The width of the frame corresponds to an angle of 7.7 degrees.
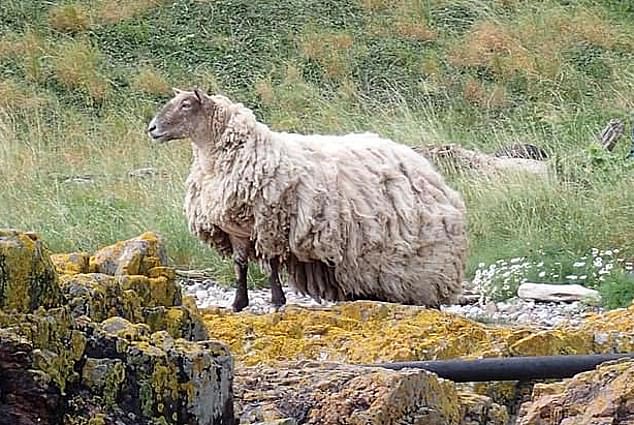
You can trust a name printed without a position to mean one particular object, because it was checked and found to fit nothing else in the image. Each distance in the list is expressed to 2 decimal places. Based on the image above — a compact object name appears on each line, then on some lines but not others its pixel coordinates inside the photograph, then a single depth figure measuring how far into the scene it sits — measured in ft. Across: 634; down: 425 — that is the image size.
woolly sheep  64.98
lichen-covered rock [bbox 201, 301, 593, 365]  46.14
